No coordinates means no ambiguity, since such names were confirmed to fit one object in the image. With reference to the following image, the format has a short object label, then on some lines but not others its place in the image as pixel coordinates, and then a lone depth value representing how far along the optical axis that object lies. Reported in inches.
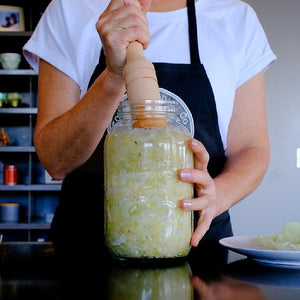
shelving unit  149.6
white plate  31.0
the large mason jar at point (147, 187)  30.8
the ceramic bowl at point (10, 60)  145.0
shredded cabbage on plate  33.9
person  50.3
